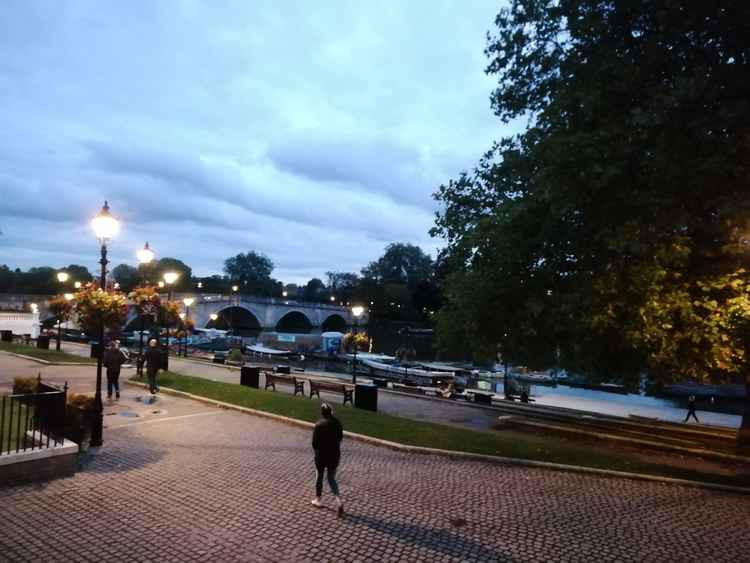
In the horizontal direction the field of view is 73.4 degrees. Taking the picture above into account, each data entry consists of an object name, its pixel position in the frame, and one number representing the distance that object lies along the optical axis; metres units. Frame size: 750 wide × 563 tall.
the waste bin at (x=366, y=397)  18.84
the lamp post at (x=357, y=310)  32.84
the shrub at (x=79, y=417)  10.51
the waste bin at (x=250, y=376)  22.70
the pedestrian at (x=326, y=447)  8.45
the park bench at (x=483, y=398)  24.56
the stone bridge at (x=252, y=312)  83.56
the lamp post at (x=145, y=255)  18.67
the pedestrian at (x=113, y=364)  16.19
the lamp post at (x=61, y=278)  32.47
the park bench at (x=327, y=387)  21.14
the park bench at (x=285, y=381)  22.31
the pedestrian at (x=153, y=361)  17.53
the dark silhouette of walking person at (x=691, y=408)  26.60
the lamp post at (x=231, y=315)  99.49
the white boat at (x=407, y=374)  43.00
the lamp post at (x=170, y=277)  23.57
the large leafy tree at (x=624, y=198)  9.94
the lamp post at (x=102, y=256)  11.09
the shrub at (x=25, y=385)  12.27
